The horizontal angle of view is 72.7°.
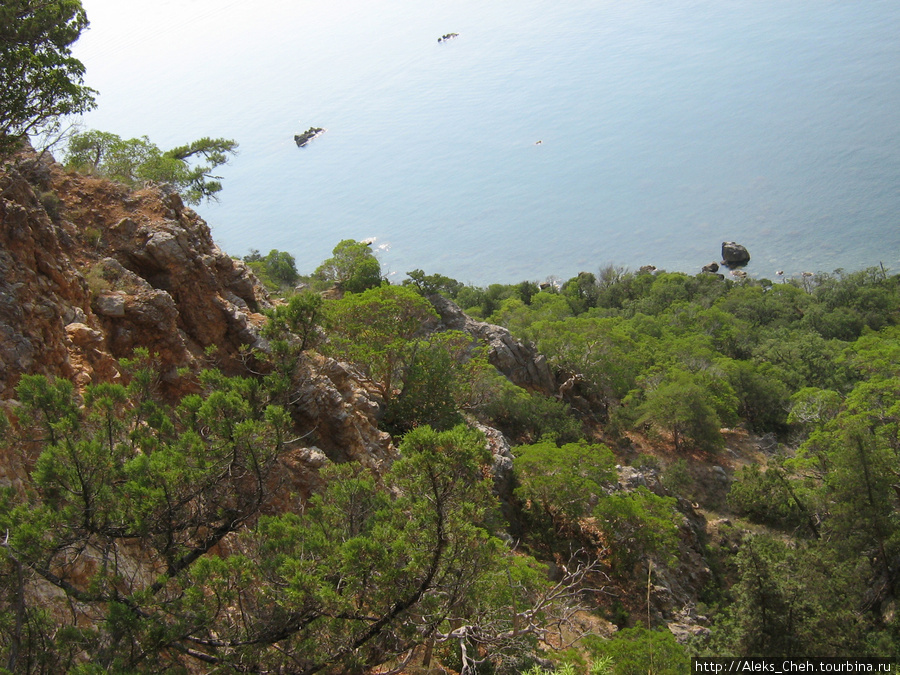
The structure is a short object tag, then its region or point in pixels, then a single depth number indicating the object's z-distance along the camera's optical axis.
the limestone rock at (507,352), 35.22
